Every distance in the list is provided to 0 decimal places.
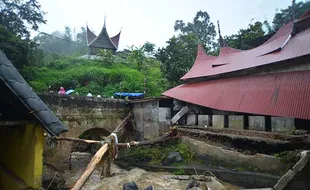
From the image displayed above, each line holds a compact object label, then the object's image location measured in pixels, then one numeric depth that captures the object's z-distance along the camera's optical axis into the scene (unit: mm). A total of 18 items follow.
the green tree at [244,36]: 21956
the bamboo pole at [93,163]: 5068
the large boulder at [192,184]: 7164
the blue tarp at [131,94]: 18094
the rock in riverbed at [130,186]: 7098
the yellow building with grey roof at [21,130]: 2631
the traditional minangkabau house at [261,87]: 7598
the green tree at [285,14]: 26684
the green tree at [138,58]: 27817
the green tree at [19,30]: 16812
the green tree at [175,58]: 18984
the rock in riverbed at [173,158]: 9862
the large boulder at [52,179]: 7945
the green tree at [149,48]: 32528
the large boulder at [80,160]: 12903
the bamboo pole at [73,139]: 8944
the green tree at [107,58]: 25852
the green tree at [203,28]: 39531
